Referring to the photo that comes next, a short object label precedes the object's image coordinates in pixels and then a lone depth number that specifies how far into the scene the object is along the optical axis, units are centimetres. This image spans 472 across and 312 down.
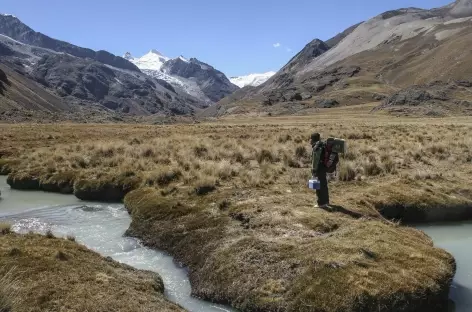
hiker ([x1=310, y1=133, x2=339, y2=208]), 1700
